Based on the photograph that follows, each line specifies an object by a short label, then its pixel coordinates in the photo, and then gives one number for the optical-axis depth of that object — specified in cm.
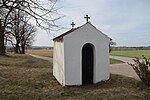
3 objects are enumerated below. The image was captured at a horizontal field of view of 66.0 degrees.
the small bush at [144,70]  540
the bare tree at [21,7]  526
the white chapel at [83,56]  569
